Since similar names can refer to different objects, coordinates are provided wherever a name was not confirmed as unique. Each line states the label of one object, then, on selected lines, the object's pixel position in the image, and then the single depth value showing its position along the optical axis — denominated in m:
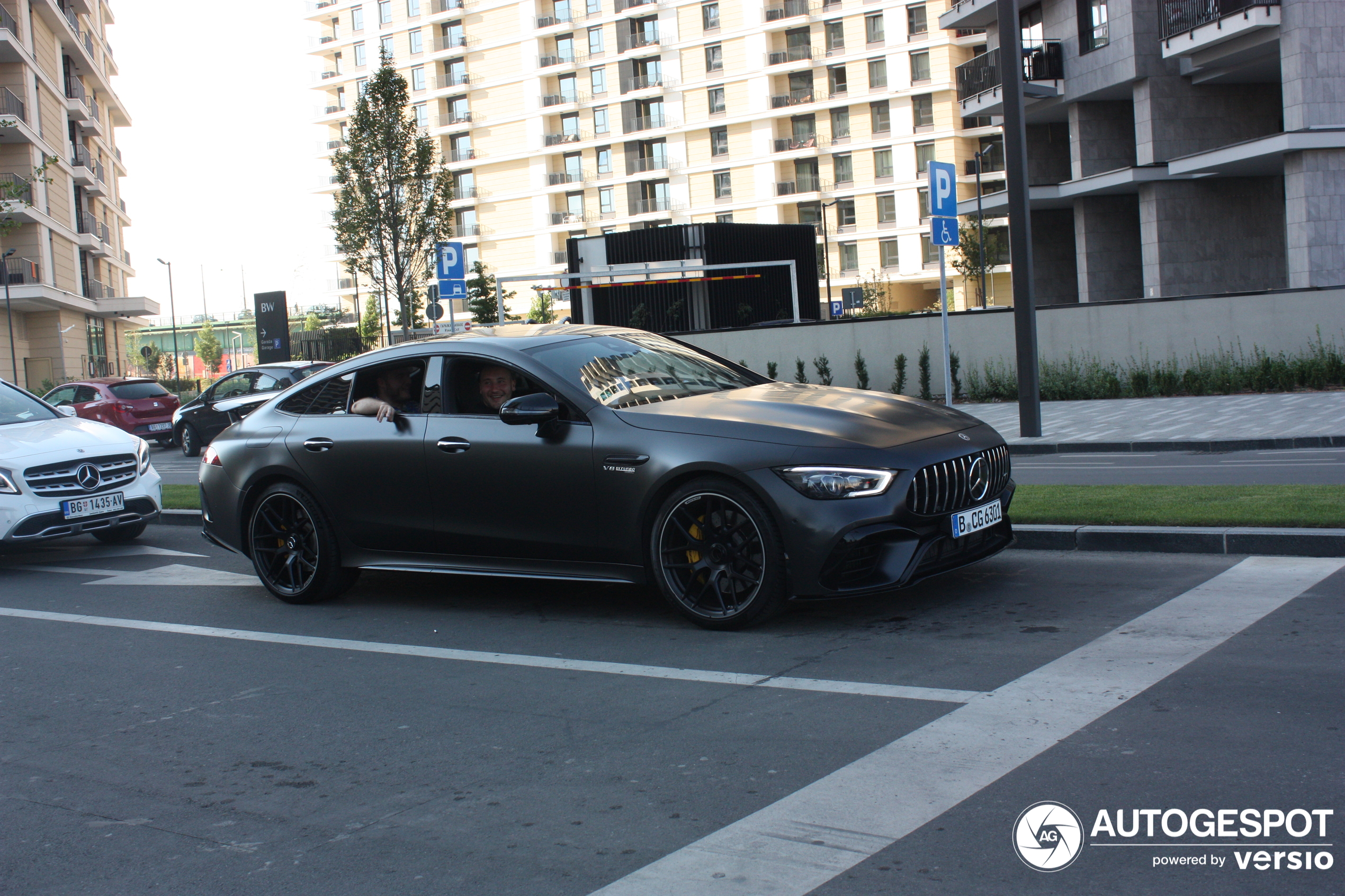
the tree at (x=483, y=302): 64.94
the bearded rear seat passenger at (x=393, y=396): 6.92
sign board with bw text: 33.41
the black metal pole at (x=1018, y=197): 12.77
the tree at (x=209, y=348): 107.12
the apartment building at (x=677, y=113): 72.38
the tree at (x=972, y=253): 65.31
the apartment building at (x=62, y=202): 48.56
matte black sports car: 5.53
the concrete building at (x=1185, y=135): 27.91
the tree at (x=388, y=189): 34.53
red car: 23.91
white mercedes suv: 9.16
